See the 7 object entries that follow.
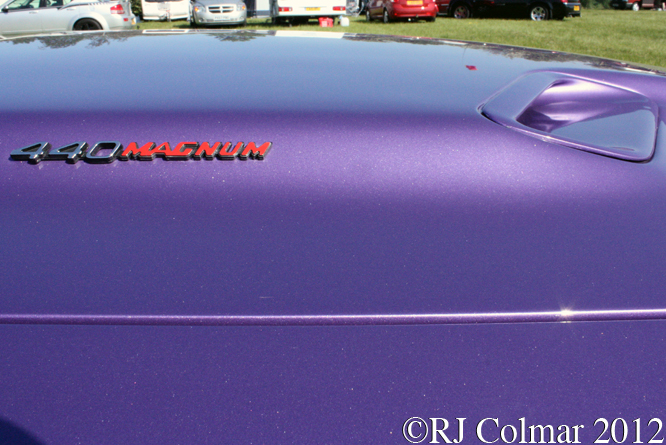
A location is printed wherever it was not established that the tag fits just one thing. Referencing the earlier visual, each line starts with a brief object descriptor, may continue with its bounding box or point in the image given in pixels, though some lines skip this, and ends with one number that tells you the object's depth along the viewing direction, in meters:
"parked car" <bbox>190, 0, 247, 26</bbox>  18.14
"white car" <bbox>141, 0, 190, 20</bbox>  21.77
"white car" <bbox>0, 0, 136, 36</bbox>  13.48
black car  19.20
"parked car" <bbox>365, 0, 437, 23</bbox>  17.95
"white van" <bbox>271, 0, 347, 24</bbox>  17.20
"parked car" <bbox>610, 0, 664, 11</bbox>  34.78
